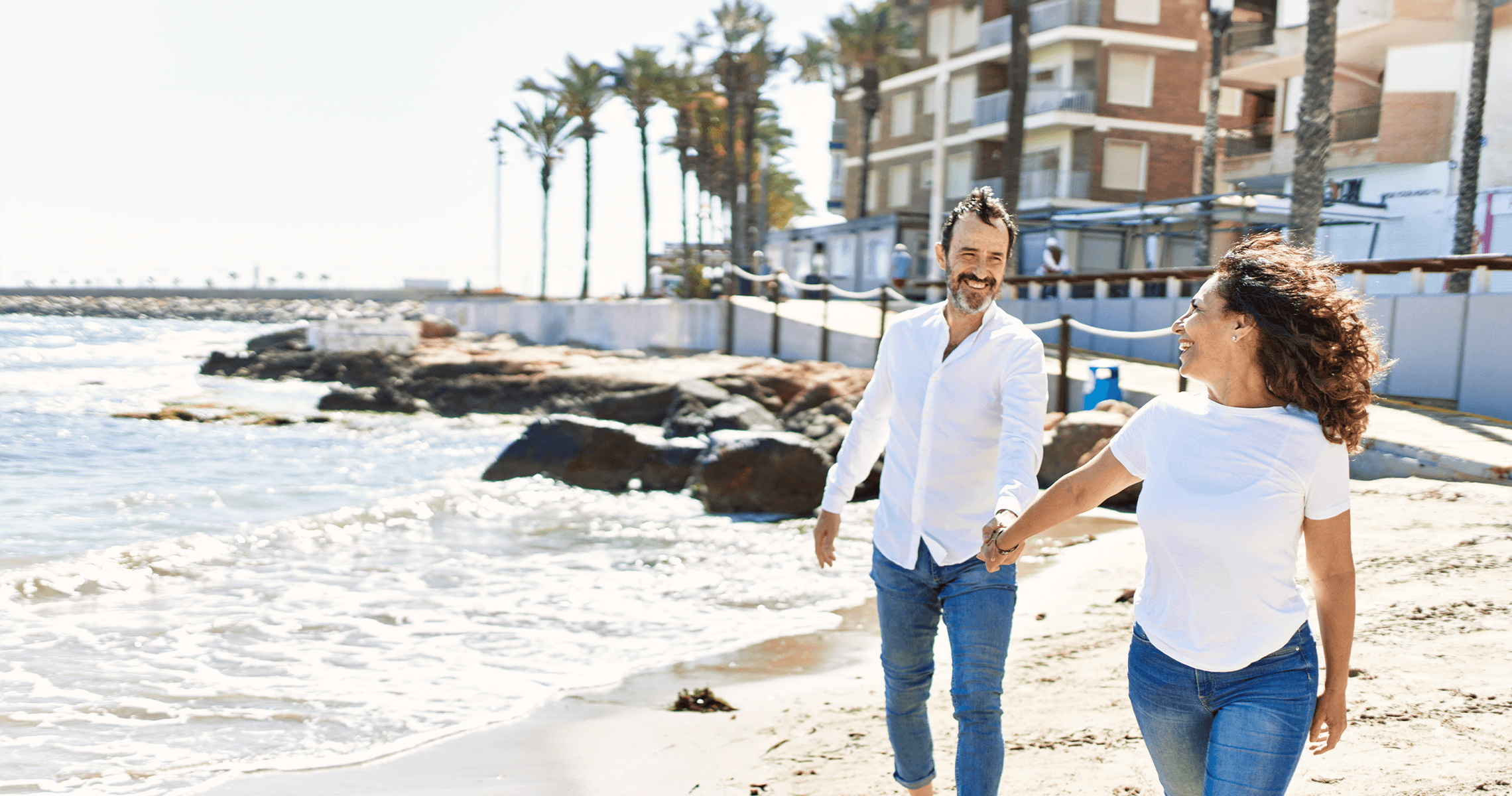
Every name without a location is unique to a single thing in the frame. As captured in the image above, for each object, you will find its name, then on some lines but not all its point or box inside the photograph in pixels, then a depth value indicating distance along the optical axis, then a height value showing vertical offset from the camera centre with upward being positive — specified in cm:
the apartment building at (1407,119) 2481 +430
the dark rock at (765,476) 1138 -203
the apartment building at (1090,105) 3781 +640
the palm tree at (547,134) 5747 +722
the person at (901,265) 2497 +42
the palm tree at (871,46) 4334 +931
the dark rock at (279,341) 3959 -275
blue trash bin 1173 -102
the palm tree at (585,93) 5081 +834
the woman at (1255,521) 209 -44
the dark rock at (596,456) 1302 -218
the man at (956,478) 298 -55
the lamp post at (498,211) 6303 +349
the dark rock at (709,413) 1471 -184
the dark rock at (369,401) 2375 -288
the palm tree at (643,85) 4572 +809
